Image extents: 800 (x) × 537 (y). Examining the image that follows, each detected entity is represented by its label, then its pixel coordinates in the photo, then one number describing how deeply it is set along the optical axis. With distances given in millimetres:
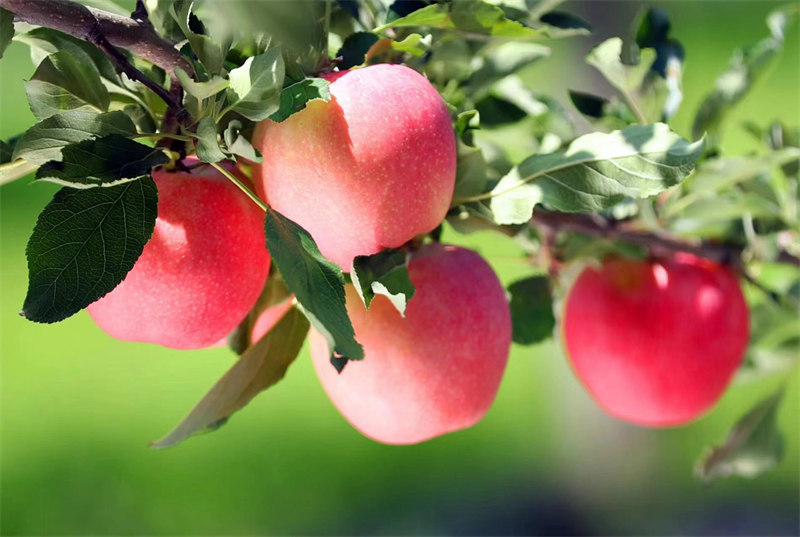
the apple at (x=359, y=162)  1197
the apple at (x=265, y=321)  1264
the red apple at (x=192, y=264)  1212
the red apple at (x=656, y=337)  1393
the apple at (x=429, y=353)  1248
